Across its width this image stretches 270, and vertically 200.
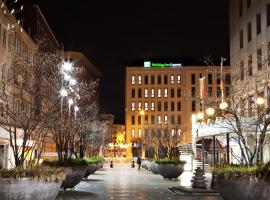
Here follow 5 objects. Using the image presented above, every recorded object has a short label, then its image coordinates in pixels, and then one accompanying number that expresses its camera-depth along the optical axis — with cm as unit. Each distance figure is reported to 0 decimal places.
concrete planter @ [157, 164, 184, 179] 3784
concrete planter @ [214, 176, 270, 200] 1577
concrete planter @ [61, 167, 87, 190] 2601
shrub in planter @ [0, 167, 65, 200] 1577
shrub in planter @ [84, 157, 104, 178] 3806
